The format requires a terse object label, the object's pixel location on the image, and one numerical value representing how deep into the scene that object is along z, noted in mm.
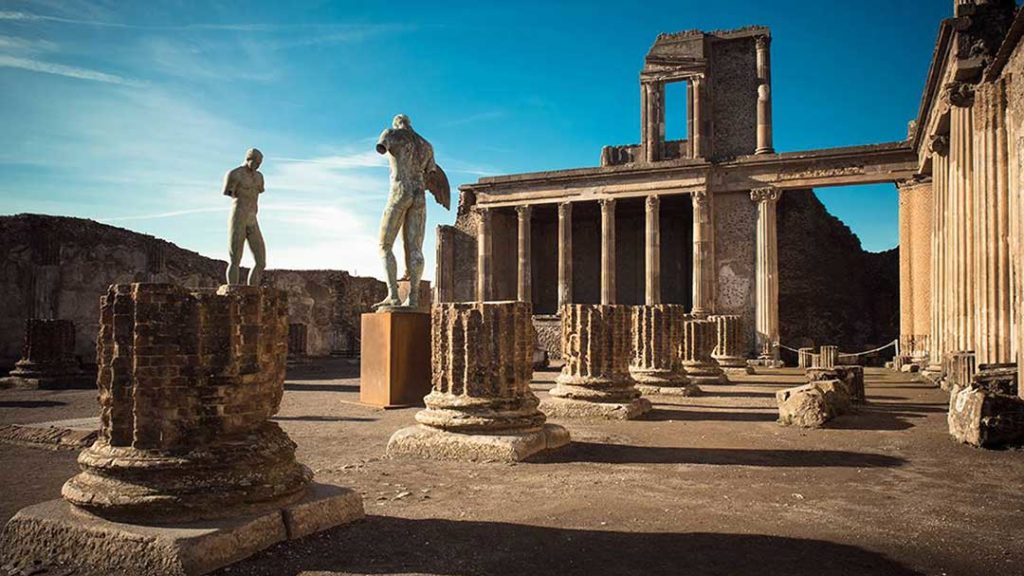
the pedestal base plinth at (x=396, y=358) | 8797
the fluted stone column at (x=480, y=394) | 5848
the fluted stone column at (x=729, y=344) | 18000
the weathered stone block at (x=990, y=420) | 6281
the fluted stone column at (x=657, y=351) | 11211
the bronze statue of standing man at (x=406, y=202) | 9250
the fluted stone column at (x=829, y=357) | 18266
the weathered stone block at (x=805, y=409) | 7914
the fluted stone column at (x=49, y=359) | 12180
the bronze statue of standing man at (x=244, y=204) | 11117
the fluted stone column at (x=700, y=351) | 13805
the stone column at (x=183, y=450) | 3158
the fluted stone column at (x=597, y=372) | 8453
